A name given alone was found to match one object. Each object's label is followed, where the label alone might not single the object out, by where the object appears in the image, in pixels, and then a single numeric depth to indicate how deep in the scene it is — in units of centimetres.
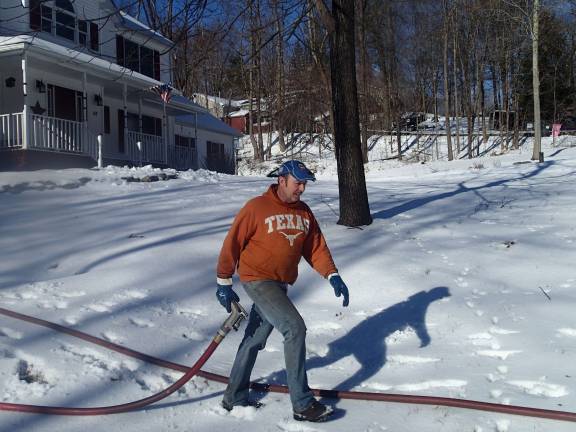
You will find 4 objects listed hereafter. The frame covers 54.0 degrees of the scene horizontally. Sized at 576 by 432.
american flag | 1914
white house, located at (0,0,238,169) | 1538
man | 372
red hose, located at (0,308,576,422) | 357
